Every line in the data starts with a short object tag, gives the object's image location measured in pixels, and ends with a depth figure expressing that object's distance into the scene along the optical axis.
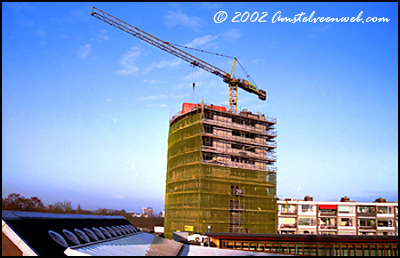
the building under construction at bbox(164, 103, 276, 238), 79.88
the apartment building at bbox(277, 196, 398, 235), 92.00
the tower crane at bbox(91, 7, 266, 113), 104.67
